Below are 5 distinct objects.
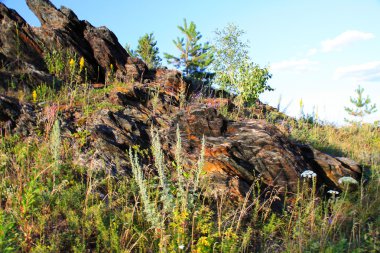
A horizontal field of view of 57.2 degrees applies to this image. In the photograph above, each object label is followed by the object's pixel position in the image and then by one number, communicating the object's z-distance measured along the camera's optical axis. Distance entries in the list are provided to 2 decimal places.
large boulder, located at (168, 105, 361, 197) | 5.81
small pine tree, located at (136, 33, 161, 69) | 35.16
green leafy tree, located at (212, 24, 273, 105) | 11.88
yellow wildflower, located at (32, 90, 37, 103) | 7.39
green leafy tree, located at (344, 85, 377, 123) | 14.76
